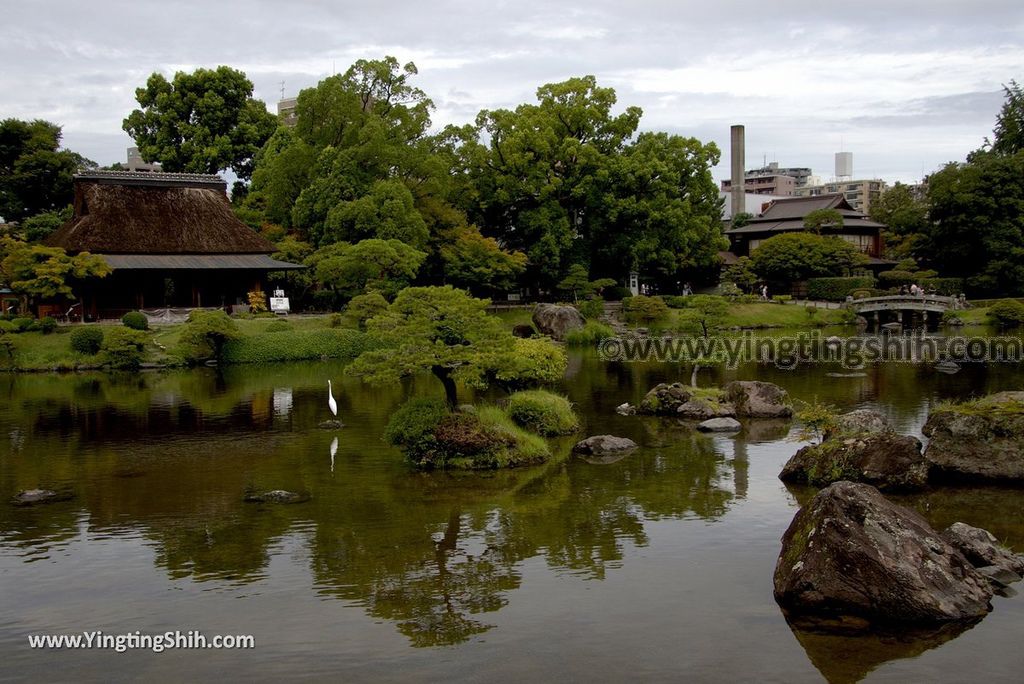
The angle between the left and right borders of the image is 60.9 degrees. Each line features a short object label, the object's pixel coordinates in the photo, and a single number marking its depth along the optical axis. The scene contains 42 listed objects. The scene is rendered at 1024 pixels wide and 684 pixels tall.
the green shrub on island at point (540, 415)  20.92
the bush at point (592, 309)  50.31
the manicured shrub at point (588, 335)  45.53
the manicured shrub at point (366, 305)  40.38
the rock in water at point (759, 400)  23.08
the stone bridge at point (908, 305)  50.22
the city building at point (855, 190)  138.12
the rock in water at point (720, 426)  21.53
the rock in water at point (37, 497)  15.91
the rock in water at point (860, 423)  17.70
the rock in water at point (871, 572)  10.23
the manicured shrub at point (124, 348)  36.66
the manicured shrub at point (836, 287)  57.34
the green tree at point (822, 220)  65.88
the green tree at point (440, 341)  18.19
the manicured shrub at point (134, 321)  38.81
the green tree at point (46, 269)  38.22
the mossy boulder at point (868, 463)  15.48
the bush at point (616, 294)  56.38
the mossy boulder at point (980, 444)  15.91
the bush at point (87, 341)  37.41
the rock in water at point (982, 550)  11.61
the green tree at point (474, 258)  48.56
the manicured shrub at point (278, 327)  40.88
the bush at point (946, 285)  57.97
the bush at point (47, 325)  38.72
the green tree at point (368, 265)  41.81
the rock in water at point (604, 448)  19.02
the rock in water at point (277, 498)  15.62
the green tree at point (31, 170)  52.78
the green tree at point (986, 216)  56.03
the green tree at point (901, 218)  64.50
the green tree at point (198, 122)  60.28
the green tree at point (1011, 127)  67.12
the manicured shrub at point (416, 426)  17.95
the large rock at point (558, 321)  46.47
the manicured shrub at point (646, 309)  49.38
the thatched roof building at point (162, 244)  43.38
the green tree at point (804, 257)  59.56
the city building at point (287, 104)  121.45
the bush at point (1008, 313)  48.41
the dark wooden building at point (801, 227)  68.56
